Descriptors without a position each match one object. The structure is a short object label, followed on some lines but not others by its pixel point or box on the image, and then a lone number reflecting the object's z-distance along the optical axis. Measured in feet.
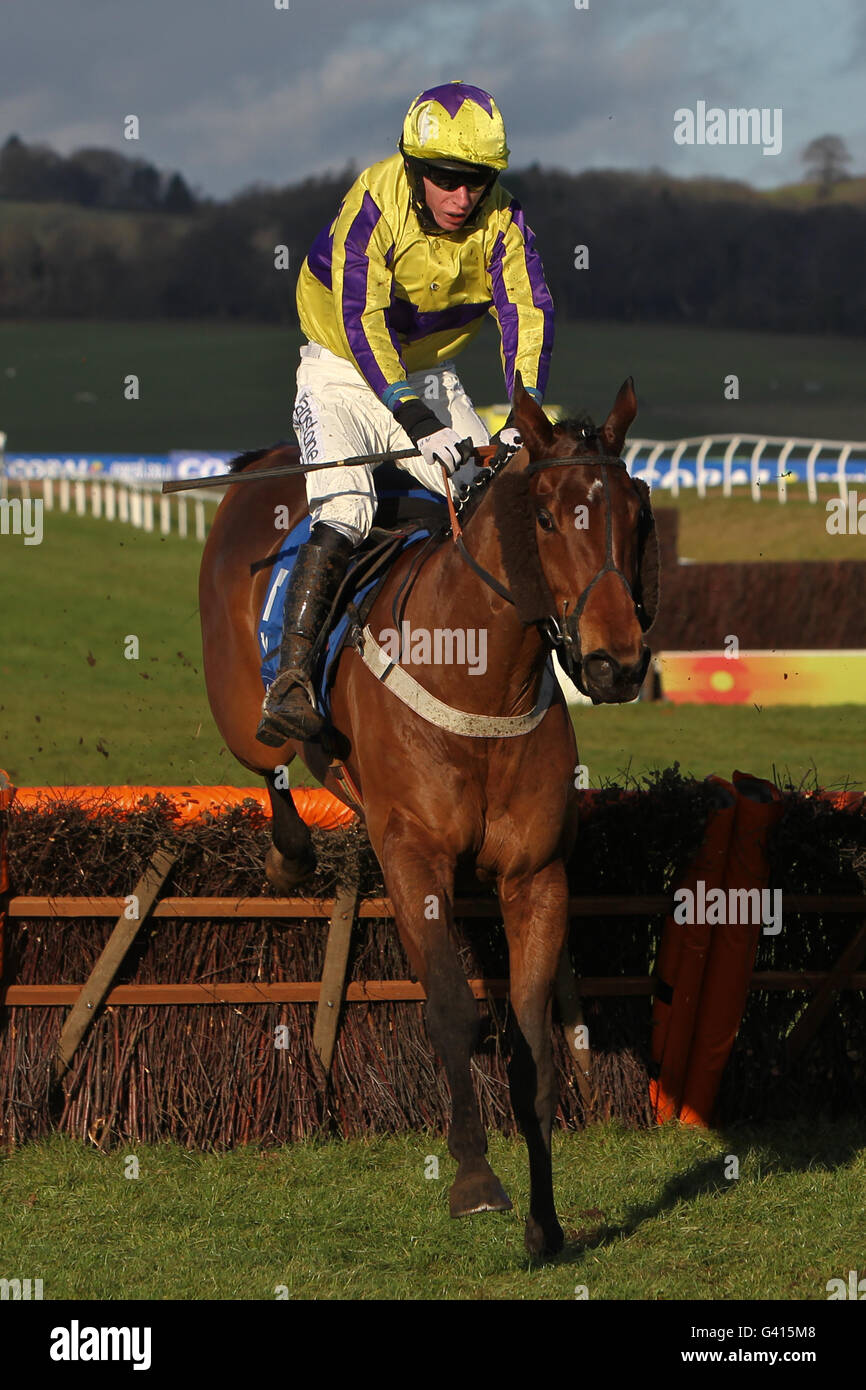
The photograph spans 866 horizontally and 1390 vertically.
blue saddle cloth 37.96
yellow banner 102.83
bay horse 26.18
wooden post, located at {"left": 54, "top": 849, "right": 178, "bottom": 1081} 36.47
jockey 32.53
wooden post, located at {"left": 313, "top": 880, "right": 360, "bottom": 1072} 37.32
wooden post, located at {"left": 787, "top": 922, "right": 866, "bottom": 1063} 37.63
